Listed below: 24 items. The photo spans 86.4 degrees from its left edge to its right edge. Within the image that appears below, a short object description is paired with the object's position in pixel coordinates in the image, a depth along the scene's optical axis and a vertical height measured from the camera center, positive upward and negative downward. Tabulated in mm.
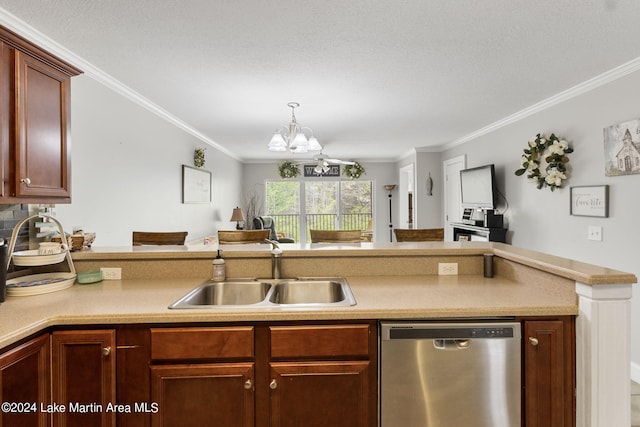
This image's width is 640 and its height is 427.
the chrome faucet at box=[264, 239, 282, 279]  1986 -294
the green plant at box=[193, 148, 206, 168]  4801 +784
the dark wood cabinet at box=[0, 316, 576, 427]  1337 -653
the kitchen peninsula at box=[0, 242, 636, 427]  1344 -394
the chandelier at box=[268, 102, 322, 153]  3455 +739
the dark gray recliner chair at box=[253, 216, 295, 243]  6977 -242
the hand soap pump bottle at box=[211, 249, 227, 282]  1932 -329
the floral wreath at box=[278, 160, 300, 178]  7737 +984
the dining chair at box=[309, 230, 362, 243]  2676 -190
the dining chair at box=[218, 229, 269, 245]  2629 -190
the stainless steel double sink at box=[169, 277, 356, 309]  1885 -438
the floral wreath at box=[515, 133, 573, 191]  3287 +521
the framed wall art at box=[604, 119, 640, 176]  2553 +488
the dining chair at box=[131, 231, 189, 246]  2650 -204
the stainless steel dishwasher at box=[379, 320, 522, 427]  1392 -666
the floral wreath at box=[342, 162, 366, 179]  7827 +941
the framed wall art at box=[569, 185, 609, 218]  2834 +89
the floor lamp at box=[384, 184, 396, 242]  7863 +493
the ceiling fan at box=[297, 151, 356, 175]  5613 +845
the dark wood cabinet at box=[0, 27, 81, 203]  1483 +423
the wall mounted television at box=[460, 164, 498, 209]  4398 +332
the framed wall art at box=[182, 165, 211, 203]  4395 +389
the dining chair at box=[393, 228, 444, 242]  2736 -189
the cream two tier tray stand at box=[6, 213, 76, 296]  1628 -338
